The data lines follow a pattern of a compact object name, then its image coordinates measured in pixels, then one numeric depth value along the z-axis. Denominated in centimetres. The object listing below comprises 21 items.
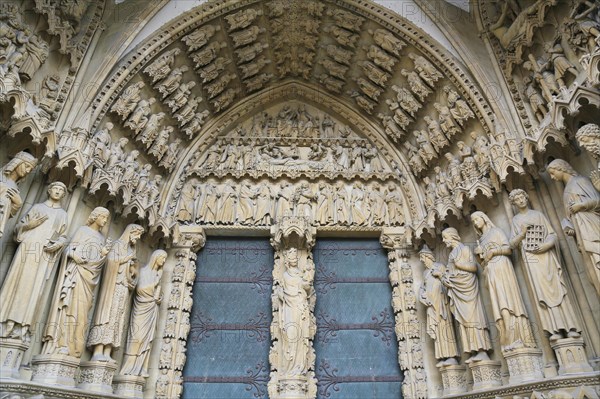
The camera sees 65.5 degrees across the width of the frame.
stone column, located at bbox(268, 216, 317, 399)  504
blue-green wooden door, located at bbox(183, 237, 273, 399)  532
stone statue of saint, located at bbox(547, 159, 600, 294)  379
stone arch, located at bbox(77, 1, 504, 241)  536
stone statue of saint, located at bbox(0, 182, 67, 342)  394
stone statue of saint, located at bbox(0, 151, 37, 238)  399
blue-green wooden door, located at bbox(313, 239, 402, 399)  536
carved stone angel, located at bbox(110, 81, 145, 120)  538
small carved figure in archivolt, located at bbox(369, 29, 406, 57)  592
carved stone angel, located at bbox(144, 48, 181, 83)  566
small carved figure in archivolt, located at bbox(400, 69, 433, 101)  587
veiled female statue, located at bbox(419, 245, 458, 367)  487
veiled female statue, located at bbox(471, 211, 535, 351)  423
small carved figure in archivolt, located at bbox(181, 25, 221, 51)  587
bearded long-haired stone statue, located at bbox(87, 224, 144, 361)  451
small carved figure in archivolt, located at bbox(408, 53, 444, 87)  570
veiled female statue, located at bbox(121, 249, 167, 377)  485
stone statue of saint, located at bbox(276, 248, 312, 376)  511
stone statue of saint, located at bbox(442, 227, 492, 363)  454
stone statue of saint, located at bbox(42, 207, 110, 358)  421
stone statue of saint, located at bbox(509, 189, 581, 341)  401
